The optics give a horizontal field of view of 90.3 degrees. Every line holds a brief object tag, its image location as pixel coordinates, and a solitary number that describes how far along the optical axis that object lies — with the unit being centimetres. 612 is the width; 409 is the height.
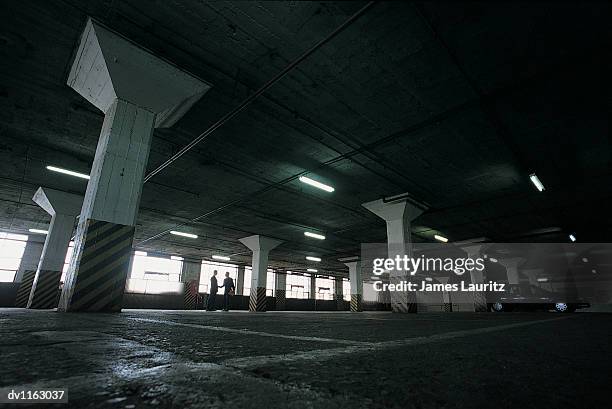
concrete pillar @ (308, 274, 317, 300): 4034
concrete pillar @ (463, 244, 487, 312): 2175
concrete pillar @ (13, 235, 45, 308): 2248
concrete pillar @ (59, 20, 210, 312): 628
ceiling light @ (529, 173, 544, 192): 1126
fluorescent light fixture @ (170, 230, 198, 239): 2094
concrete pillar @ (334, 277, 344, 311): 4312
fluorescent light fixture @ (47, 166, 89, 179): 1162
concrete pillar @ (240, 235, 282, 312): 2102
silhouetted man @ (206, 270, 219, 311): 1560
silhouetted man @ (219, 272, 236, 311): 1569
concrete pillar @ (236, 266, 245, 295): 3289
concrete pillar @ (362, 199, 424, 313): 1334
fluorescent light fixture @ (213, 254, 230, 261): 2919
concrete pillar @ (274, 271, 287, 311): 3675
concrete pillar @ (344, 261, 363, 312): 2839
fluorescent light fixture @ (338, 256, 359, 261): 2736
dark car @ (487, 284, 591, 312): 1978
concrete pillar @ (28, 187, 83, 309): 1348
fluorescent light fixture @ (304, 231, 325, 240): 2011
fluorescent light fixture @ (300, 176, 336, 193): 1208
